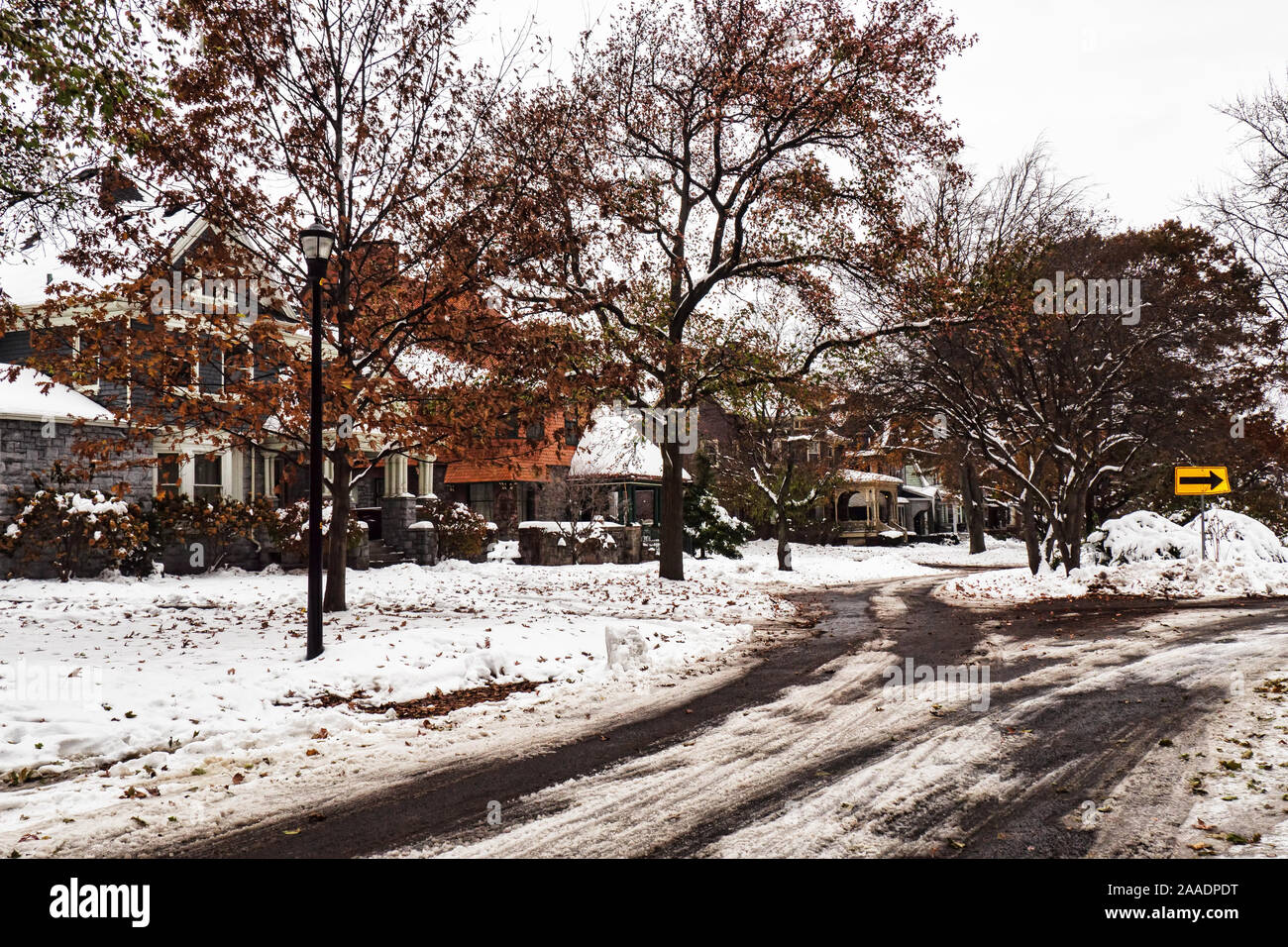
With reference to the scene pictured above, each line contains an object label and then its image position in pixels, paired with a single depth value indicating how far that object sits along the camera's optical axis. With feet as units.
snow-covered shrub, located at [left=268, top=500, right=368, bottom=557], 66.44
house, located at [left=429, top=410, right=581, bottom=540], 100.22
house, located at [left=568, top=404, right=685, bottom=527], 100.22
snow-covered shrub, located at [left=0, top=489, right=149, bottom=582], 54.44
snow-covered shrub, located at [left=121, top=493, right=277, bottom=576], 61.62
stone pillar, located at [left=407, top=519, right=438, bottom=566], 78.69
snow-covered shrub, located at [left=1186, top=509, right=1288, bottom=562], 63.93
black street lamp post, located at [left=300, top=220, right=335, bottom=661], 30.17
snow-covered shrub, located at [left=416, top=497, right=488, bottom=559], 80.94
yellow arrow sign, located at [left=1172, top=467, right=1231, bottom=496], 57.21
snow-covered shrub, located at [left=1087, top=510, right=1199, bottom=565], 65.72
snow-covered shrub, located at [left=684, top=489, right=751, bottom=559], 102.78
